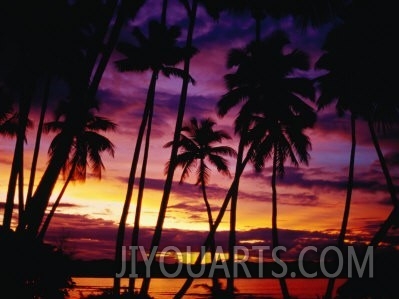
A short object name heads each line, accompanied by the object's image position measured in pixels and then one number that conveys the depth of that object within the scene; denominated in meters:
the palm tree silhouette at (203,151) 35.92
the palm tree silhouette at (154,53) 23.34
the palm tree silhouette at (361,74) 19.27
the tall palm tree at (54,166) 9.99
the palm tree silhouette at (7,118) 24.89
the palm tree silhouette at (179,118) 16.55
